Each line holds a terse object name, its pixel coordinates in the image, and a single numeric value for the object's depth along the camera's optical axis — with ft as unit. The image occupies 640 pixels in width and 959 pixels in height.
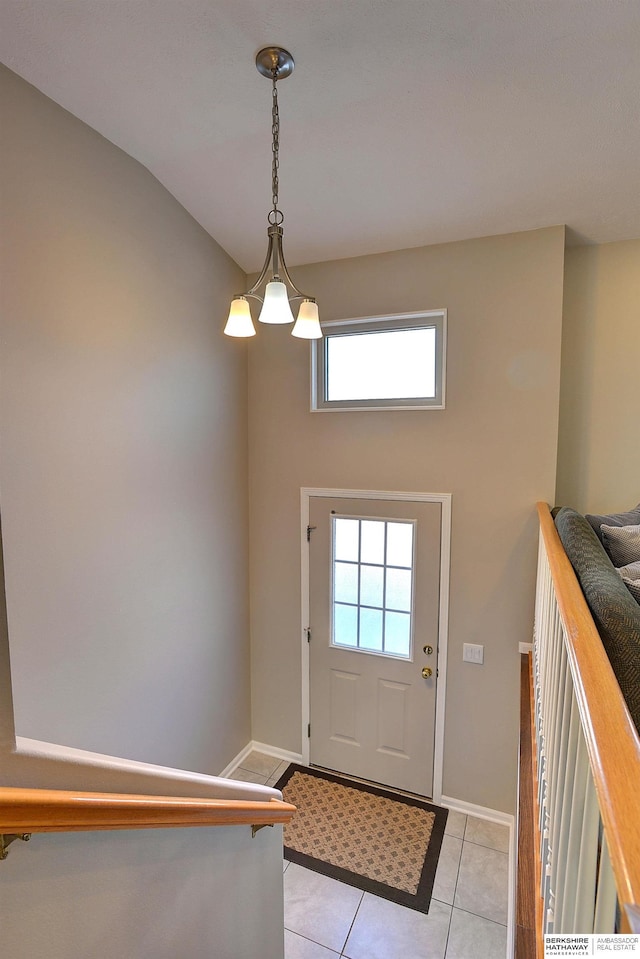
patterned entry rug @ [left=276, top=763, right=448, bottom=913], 7.93
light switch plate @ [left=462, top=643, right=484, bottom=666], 9.14
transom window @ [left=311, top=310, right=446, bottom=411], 9.25
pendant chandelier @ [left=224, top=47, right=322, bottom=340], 4.99
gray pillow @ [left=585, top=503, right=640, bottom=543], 7.00
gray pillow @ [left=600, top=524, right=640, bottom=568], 6.00
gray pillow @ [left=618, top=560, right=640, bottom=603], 4.72
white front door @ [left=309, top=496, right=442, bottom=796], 9.55
